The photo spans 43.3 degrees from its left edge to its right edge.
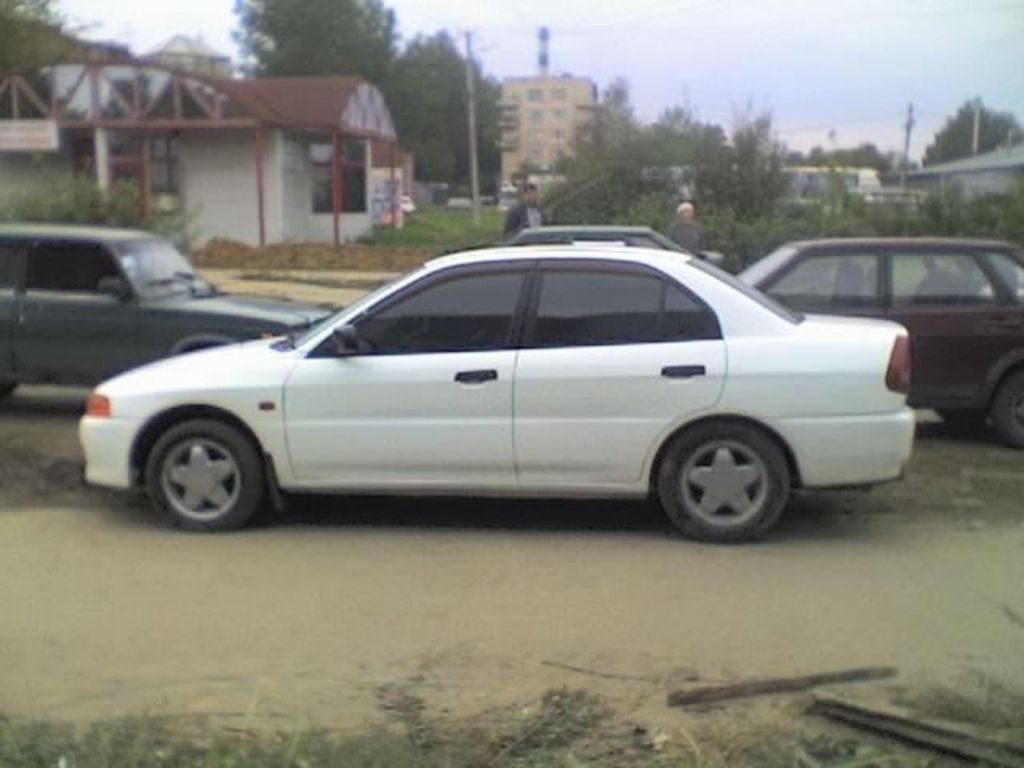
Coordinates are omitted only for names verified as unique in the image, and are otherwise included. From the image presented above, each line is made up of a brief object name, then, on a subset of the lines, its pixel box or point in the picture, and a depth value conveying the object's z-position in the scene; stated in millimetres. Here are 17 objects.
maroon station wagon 9148
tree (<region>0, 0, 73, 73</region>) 16031
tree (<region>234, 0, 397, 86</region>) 68000
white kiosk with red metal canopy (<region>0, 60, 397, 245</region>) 31281
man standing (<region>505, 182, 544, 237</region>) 15438
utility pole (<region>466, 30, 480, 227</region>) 51031
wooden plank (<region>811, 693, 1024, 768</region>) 3896
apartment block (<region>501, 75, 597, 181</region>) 120938
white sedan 6613
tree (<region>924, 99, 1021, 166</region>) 87688
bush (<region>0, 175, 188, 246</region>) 19750
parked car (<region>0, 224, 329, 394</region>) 9992
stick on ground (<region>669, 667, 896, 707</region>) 4512
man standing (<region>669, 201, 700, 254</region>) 15406
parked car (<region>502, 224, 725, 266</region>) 12352
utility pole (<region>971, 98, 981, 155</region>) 77450
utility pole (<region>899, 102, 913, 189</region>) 78600
